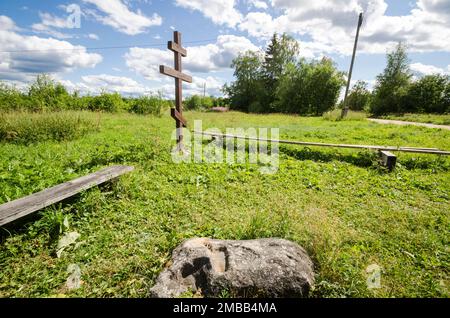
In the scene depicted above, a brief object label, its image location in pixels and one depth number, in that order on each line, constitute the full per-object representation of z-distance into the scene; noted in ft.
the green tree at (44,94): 52.15
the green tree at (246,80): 143.33
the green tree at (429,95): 86.58
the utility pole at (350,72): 58.70
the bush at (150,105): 75.05
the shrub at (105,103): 80.34
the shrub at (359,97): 136.98
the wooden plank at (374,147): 21.91
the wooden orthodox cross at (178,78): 21.94
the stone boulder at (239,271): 7.35
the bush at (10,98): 43.80
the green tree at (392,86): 97.35
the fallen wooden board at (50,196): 9.13
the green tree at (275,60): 135.54
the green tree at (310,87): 89.40
